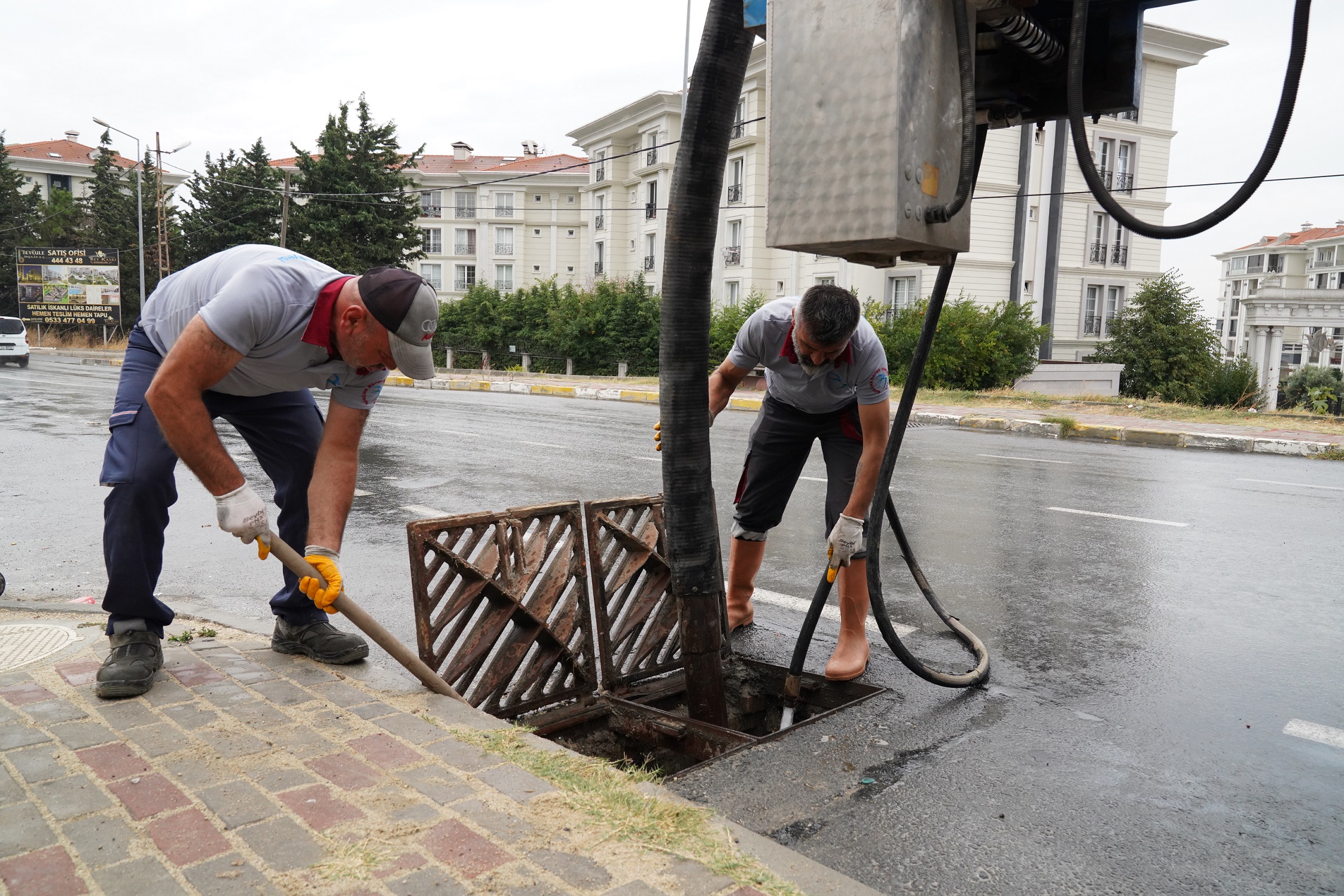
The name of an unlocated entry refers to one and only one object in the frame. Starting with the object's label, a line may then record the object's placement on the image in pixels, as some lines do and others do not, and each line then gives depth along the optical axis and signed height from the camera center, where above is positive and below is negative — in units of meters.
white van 29.06 -0.21
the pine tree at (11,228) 47.72 +5.48
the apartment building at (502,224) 55.47 +7.59
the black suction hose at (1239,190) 1.75 +0.45
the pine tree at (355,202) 36.56 +5.59
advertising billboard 41.38 +2.32
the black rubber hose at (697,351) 2.67 +0.01
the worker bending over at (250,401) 2.78 -0.19
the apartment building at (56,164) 62.31 +11.48
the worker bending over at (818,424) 3.51 -0.28
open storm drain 3.23 -1.06
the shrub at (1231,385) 22.39 -0.33
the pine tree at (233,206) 41.50 +6.17
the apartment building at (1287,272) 82.19 +10.21
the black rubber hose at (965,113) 1.92 +0.52
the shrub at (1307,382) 33.06 -0.33
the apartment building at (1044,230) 30.03 +4.56
